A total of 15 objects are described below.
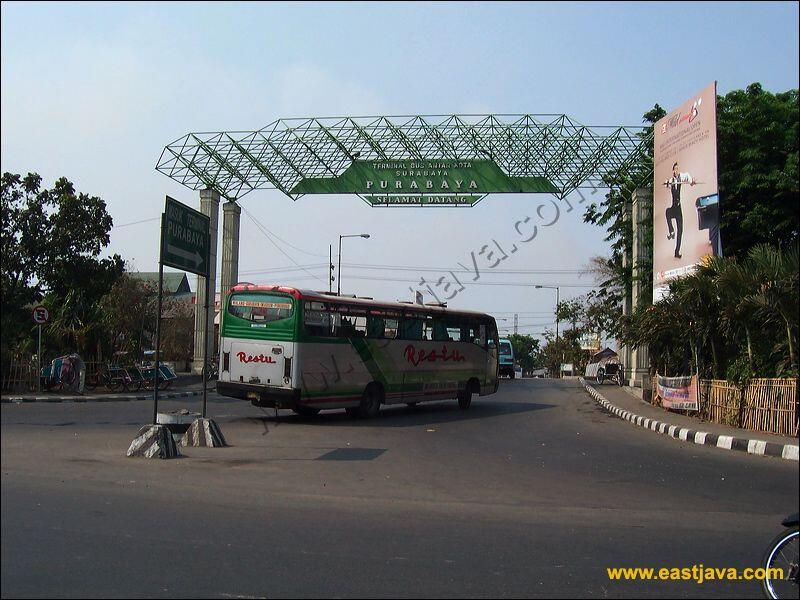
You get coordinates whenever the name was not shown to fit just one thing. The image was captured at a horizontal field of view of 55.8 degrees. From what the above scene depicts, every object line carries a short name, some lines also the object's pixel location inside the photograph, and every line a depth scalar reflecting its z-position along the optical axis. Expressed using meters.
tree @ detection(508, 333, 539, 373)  124.35
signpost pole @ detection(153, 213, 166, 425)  12.41
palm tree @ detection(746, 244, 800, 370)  15.27
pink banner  18.91
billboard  21.02
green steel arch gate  29.09
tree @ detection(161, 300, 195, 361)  45.81
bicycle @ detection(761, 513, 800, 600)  4.82
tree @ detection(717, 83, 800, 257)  22.77
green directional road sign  12.80
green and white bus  16.88
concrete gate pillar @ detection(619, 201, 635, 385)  31.68
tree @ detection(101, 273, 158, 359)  29.98
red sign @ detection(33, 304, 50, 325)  21.39
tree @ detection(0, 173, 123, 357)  25.03
